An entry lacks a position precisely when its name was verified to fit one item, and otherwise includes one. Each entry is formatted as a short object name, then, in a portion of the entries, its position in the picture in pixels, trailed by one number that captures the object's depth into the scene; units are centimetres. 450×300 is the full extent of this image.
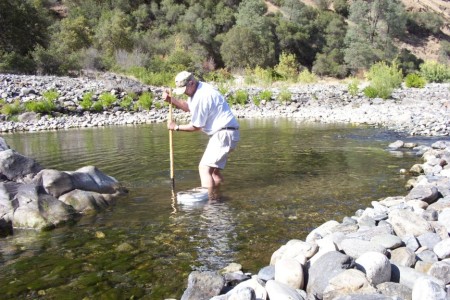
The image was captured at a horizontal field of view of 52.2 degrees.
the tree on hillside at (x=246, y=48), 4591
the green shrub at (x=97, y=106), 2147
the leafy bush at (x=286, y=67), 3866
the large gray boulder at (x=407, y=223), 421
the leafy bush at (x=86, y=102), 2122
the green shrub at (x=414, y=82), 2866
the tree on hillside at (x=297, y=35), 5181
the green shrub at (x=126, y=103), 2245
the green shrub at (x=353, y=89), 2411
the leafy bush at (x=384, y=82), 2286
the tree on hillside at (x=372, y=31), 4866
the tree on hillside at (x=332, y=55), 4937
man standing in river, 652
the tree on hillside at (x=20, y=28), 3269
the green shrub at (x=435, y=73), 3684
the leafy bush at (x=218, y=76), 3575
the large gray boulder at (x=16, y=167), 676
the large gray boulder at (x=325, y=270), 334
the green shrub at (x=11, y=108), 1936
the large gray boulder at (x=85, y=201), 618
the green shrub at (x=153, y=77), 2892
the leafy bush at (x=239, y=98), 2441
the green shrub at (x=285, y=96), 2405
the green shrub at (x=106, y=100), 2188
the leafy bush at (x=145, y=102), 2250
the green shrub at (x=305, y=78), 3481
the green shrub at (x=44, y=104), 1977
